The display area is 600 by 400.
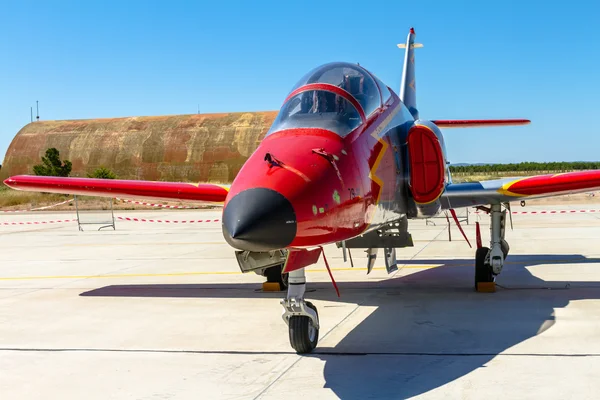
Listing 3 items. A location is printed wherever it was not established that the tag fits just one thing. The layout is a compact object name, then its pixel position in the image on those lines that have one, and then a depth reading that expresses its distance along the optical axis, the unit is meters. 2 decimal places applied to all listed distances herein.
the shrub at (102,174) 57.86
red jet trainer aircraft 5.40
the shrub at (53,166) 69.69
